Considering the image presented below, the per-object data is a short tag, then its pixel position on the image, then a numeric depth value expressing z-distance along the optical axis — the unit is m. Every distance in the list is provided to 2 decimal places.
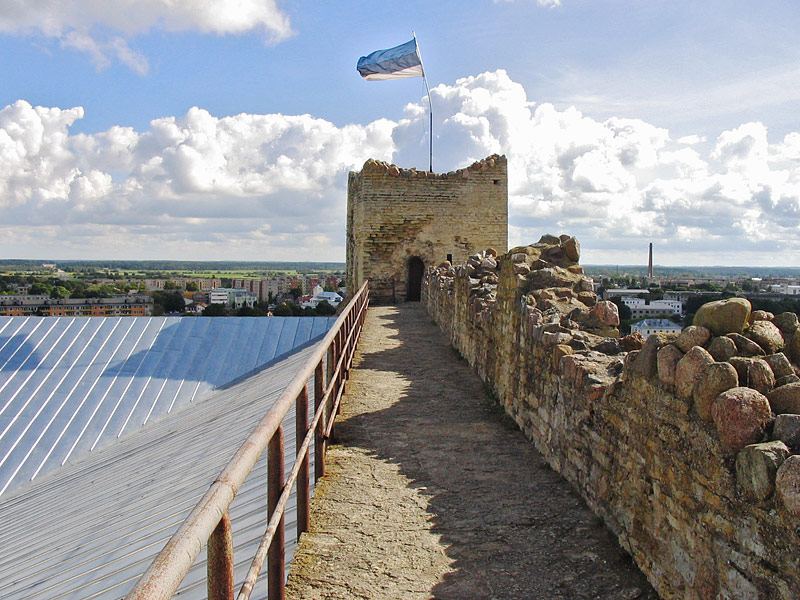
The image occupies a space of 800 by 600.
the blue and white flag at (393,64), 20.81
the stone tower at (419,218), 20.50
